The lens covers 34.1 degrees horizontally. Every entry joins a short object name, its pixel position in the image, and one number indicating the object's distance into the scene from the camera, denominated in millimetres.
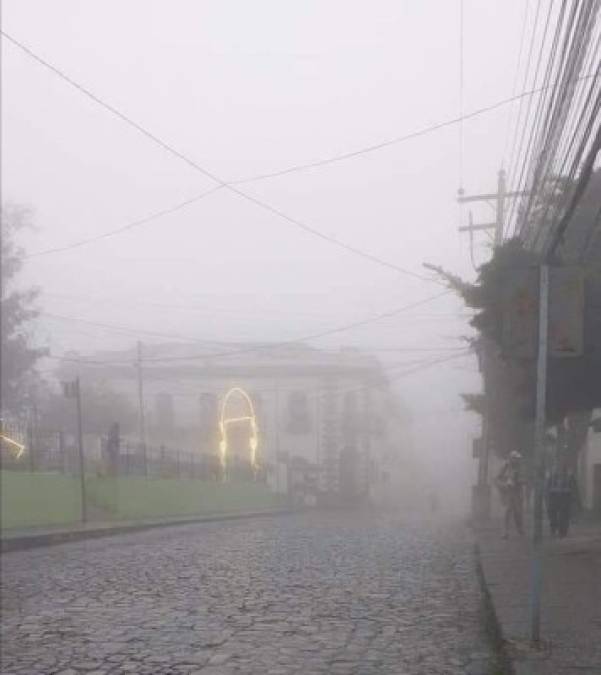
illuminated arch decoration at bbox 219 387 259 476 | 46097
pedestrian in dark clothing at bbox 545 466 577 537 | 16438
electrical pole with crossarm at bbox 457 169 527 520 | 27703
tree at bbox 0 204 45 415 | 38000
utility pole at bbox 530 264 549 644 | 6570
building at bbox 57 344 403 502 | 60781
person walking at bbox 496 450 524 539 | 17266
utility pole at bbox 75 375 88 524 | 23719
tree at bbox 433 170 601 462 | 13172
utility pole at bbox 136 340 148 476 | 31812
